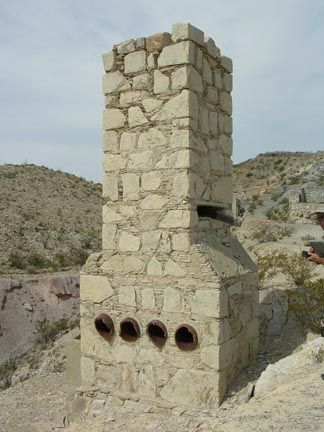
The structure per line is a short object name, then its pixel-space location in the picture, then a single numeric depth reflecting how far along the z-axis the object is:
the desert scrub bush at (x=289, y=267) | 7.25
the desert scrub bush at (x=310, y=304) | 5.93
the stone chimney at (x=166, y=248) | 4.82
